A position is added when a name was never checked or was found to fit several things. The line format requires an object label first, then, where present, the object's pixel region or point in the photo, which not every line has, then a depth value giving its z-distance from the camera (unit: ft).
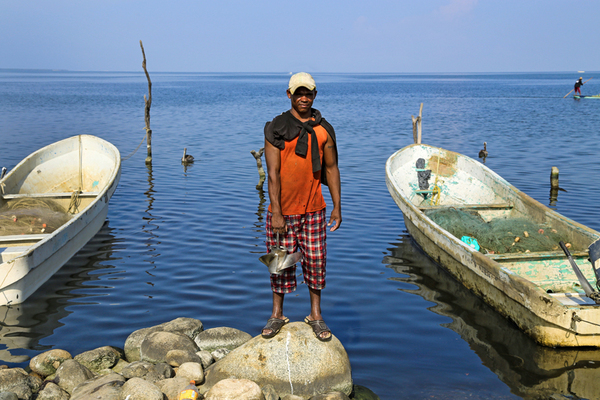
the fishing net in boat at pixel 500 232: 29.30
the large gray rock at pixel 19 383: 17.51
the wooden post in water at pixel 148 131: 68.56
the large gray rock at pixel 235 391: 16.08
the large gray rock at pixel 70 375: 18.45
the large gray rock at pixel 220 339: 21.27
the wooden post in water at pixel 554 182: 50.76
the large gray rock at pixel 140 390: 16.24
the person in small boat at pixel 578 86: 173.96
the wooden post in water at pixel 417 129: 53.69
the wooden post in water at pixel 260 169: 52.47
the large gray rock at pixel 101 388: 16.76
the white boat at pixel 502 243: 21.42
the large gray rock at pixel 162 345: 20.08
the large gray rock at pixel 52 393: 17.61
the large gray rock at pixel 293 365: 17.66
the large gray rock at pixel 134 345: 20.98
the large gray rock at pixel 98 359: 19.89
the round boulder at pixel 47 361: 19.57
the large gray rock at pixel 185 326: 22.08
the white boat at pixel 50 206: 26.18
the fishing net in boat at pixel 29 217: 31.48
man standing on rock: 16.62
